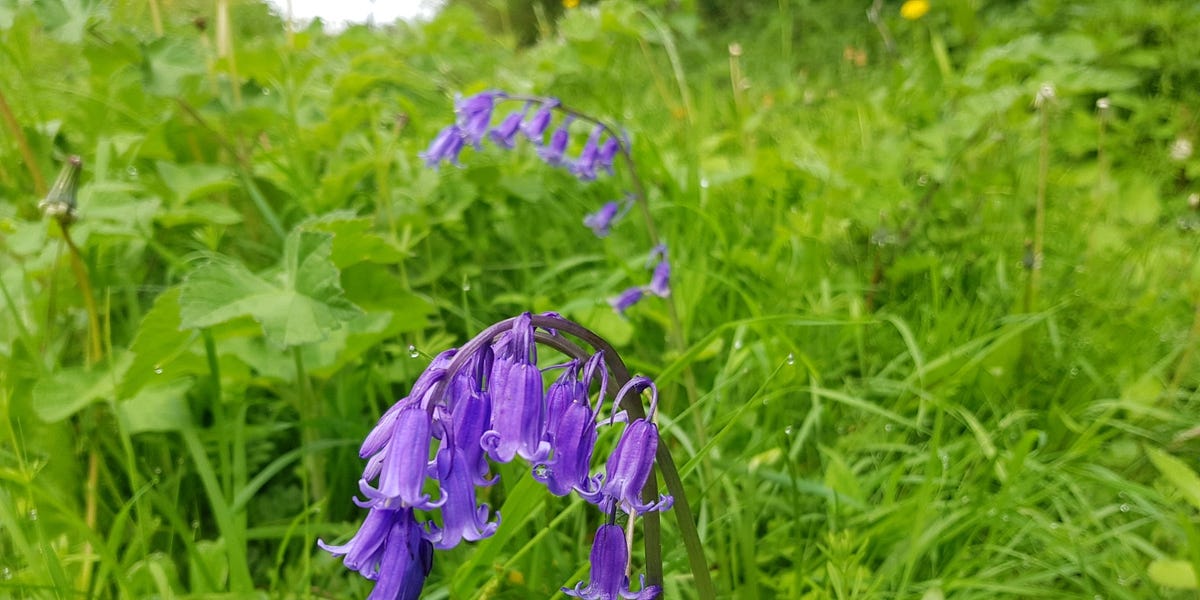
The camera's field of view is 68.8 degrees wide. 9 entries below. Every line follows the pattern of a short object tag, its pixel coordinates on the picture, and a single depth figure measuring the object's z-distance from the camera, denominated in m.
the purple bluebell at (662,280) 0.31
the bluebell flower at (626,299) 0.32
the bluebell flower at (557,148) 0.37
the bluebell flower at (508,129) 0.35
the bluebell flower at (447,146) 0.36
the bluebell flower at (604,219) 0.39
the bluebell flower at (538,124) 0.35
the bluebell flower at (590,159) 0.35
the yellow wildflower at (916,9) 0.80
